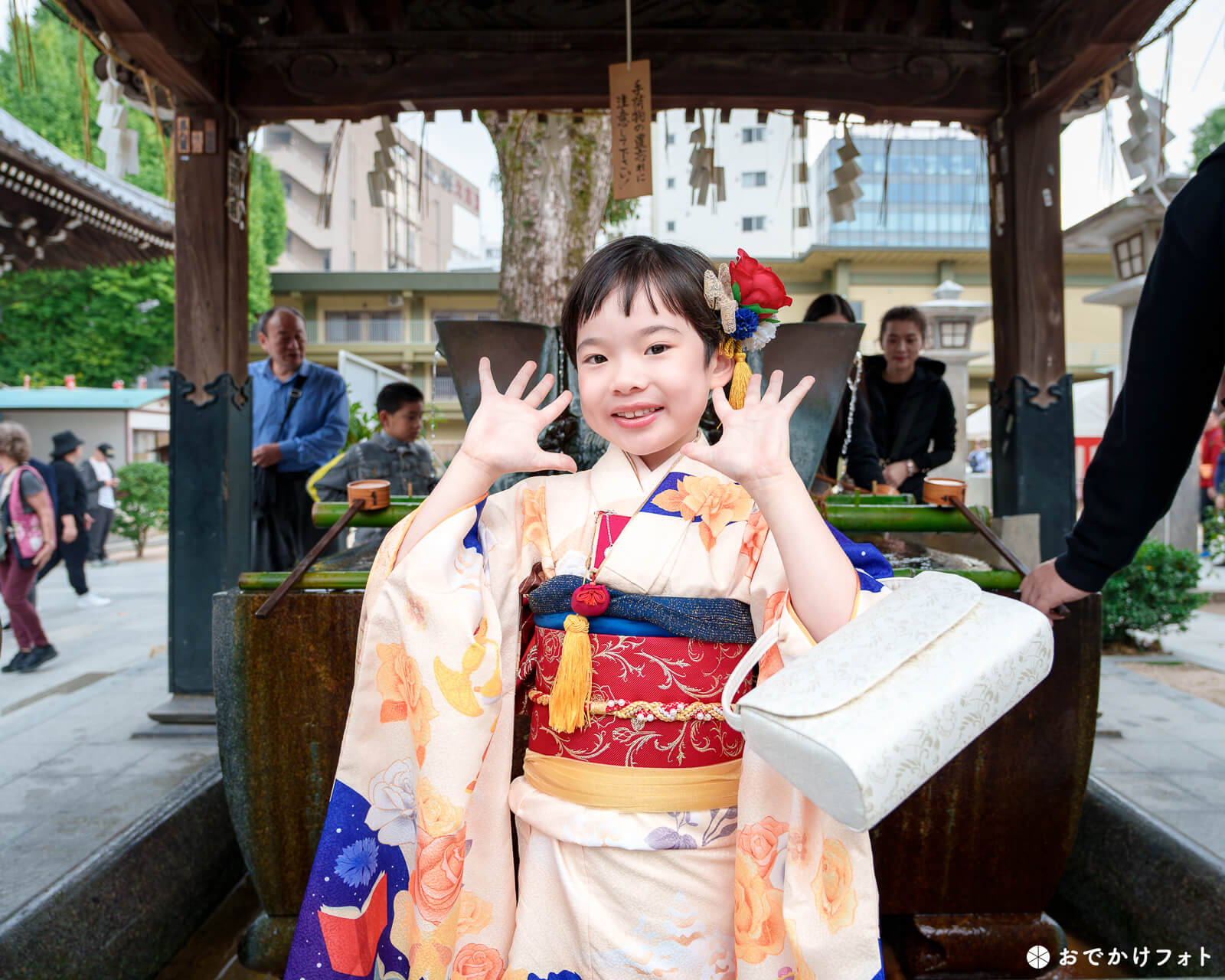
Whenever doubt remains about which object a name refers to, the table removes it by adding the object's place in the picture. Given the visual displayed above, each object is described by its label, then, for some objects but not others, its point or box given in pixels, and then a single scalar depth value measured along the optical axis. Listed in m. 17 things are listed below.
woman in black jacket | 4.32
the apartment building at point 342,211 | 32.91
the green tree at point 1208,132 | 21.31
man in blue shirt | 4.68
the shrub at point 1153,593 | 5.36
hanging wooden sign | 3.56
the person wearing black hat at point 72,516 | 7.55
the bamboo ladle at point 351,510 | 1.86
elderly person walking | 5.46
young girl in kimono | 1.29
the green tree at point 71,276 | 17.48
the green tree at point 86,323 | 18.31
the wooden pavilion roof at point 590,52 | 3.73
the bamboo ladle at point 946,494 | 2.16
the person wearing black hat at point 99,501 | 11.23
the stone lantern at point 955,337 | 10.26
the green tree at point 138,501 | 13.11
